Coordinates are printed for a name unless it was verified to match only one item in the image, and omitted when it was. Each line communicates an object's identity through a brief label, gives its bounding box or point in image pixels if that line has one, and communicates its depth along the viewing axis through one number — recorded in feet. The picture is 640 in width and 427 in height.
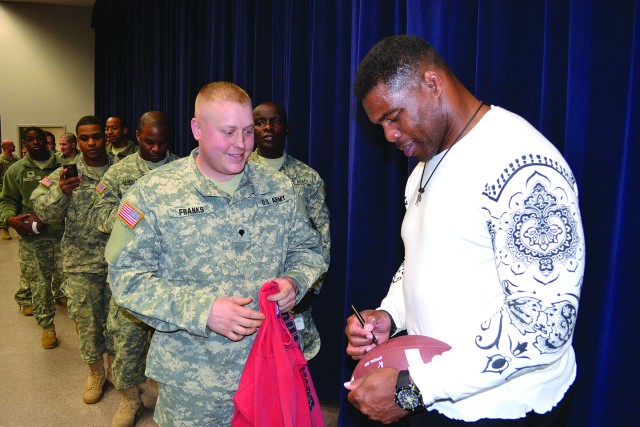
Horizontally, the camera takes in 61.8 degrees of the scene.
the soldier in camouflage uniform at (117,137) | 19.17
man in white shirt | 3.57
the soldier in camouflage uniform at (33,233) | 14.65
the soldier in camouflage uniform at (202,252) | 5.79
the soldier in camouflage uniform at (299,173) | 10.21
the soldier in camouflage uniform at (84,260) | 11.64
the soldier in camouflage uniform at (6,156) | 28.22
